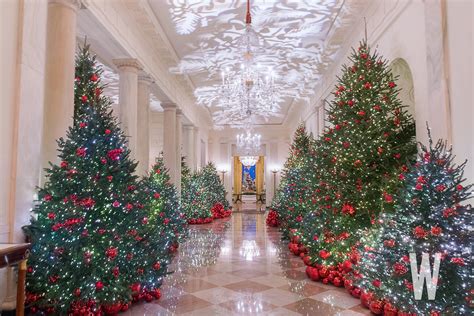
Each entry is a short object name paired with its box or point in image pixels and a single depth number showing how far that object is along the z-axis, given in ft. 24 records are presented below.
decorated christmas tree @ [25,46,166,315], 10.45
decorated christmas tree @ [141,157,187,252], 19.48
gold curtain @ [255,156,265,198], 75.47
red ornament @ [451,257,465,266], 8.64
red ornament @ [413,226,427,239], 9.27
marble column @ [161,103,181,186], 33.60
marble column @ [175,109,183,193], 35.27
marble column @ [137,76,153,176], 24.91
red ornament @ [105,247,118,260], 11.04
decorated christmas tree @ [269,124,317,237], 19.42
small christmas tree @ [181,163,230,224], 38.93
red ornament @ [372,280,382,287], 10.66
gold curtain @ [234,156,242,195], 77.46
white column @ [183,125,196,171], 45.85
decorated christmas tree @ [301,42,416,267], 14.93
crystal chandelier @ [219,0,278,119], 19.51
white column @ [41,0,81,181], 13.25
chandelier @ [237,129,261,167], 42.55
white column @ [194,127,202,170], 49.21
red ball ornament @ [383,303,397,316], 10.79
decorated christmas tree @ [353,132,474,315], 8.83
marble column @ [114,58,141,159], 21.57
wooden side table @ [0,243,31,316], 8.51
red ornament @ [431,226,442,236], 9.05
